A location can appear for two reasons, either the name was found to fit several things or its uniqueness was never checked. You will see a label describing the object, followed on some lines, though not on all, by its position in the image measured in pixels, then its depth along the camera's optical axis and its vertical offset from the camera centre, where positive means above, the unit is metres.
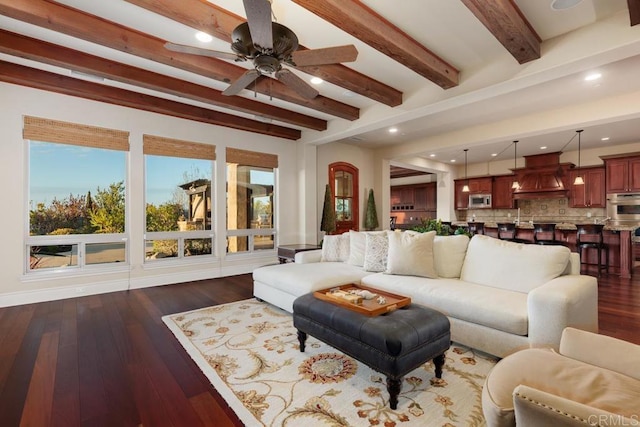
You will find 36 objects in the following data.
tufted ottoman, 1.87 -0.84
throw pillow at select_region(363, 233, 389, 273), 3.71 -0.49
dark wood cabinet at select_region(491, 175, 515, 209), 9.07 +0.62
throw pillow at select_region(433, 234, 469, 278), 3.34 -0.48
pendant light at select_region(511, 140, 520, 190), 7.74 +1.41
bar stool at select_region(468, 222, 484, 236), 7.62 -0.37
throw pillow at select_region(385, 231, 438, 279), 3.32 -0.48
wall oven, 7.08 +0.09
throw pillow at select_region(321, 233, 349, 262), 4.31 -0.52
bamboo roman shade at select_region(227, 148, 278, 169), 5.85 +1.13
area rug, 1.81 -1.22
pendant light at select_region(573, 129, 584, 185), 6.84 +0.72
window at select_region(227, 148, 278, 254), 5.94 +0.28
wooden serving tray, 2.24 -0.73
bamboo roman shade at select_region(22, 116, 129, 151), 4.03 +1.17
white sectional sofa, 2.23 -0.70
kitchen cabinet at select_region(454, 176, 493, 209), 9.52 +0.81
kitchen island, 5.52 -0.60
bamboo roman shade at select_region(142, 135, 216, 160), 4.94 +1.16
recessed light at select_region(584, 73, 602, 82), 3.55 +1.64
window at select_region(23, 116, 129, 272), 4.16 +0.30
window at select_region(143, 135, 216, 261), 5.05 +0.30
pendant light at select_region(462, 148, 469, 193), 8.90 +1.14
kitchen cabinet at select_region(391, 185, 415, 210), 12.16 +0.67
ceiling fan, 2.20 +1.29
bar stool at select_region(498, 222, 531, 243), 6.92 -0.46
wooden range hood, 7.92 +0.95
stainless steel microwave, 9.52 +0.38
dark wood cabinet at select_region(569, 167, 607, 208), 7.54 +0.58
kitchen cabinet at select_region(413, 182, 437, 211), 11.29 +0.63
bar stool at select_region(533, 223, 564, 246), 6.40 -0.47
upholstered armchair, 0.94 -0.73
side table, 5.08 -0.64
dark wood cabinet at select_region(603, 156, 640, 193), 6.93 +0.89
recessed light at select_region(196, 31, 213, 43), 2.97 +1.78
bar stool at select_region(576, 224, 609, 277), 5.72 -0.54
